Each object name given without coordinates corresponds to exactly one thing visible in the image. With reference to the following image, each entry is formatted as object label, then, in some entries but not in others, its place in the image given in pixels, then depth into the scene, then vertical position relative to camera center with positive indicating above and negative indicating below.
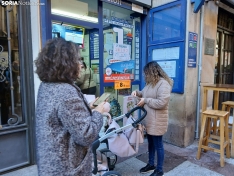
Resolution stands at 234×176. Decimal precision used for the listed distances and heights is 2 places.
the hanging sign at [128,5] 3.32 +1.24
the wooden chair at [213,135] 2.82 -0.98
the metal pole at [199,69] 3.60 +0.06
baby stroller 2.22 -0.84
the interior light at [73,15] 2.77 +0.89
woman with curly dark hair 1.15 -0.28
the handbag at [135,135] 2.31 -0.79
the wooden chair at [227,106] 3.39 -0.62
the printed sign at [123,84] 3.69 -0.25
